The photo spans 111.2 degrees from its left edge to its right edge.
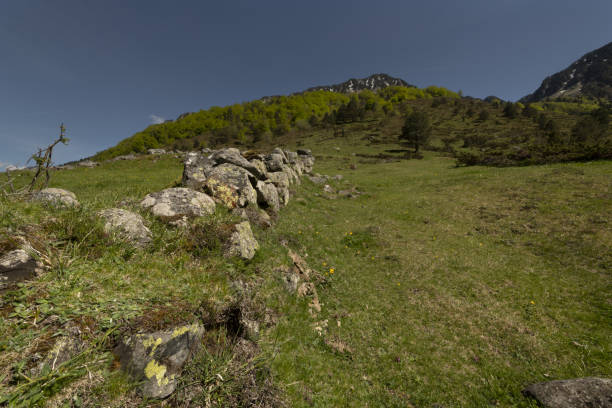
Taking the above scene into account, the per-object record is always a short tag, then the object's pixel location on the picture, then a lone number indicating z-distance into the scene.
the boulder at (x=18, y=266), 3.15
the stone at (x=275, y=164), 19.52
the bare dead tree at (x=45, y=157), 5.43
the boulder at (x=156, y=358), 2.92
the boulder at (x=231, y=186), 9.93
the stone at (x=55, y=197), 5.68
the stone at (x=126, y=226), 5.21
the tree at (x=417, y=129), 60.59
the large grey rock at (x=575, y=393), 4.77
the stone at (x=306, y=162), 31.01
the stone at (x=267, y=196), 12.24
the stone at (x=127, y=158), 32.60
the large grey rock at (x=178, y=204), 7.17
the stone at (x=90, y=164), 29.92
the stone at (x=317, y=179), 25.95
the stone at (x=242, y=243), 6.59
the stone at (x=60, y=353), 2.41
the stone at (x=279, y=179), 15.72
